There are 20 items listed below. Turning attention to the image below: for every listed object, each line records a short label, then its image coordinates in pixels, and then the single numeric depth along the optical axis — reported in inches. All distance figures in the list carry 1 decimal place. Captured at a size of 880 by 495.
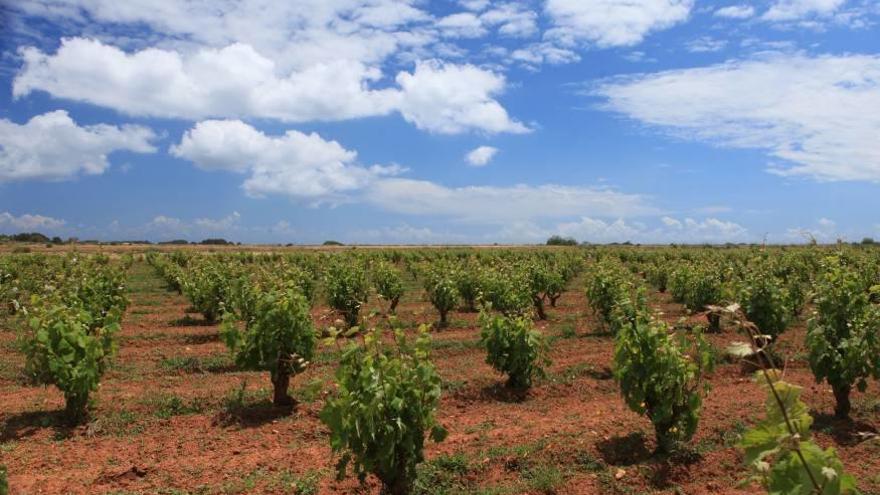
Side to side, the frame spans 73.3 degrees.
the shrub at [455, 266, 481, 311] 849.5
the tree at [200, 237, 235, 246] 3791.3
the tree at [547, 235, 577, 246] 4293.8
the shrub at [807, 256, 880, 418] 334.3
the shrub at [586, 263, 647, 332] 623.4
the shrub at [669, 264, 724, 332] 693.8
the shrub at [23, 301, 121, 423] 336.2
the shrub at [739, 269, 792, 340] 516.7
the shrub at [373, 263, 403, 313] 863.7
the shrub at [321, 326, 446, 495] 219.5
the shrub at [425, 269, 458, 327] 749.9
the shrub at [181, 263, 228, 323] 736.3
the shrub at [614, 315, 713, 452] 287.3
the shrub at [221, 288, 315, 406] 379.2
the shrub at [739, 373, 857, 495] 114.9
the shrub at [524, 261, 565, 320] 818.2
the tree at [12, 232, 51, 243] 3240.7
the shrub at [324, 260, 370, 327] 732.7
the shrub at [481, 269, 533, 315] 628.7
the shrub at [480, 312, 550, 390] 409.1
